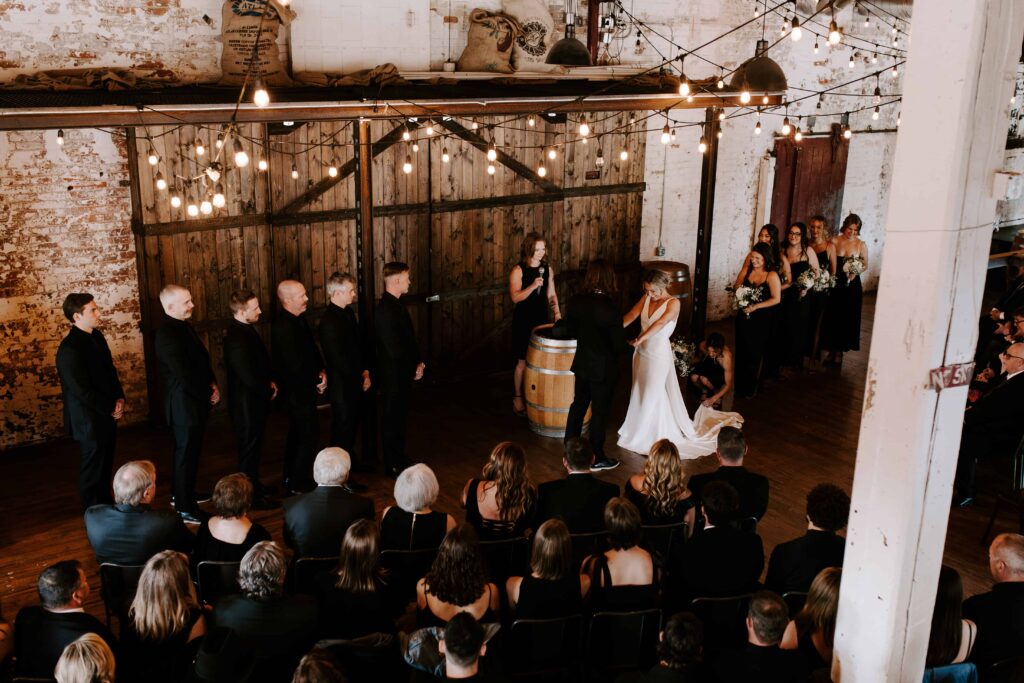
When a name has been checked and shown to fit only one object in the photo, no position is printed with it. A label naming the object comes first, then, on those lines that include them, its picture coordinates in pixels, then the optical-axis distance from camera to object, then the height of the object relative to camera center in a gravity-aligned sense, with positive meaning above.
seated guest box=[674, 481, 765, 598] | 4.90 -2.36
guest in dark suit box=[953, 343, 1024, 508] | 7.19 -2.49
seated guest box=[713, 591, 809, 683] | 4.02 -2.32
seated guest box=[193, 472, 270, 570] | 5.00 -2.31
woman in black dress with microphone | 8.75 -2.03
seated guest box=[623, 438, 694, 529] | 5.51 -2.29
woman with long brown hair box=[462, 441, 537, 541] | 5.46 -2.35
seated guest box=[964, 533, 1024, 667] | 4.55 -2.39
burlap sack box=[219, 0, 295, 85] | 8.03 +0.14
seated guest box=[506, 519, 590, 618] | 4.59 -2.33
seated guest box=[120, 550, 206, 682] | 4.23 -2.35
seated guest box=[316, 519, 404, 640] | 4.54 -2.37
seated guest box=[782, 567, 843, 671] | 4.47 -2.44
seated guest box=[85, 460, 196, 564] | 5.07 -2.33
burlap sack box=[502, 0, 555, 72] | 9.76 +0.27
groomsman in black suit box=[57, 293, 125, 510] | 6.47 -2.20
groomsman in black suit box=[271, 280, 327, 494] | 7.09 -2.25
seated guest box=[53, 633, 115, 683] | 3.65 -2.17
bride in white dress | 8.26 -2.68
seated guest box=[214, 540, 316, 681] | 4.31 -2.36
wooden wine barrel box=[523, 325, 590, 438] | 8.31 -2.61
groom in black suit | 7.71 -2.05
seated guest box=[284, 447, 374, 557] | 5.21 -2.31
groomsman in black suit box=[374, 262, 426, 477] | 7.41 -2.21
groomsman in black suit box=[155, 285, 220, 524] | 6.65 -2.19
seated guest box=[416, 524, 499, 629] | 4.50 -2.29
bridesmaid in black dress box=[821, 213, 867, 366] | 10.41 -2.40
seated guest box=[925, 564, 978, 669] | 4.41 -2.36
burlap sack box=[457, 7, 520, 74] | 9.47 +0.18
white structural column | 3.51 -0.92
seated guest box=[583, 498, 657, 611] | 4.78 -2.35
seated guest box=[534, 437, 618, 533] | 5.52 -2.33
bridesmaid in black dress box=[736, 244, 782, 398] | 9.42 -2.34
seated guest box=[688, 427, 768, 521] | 5.65 -2.26
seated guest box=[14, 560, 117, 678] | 4.20 -2.34
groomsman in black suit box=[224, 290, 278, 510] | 6.83 -2.19
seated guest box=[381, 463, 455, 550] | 5.08 -2.28
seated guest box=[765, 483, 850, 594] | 4.91 -2.29
